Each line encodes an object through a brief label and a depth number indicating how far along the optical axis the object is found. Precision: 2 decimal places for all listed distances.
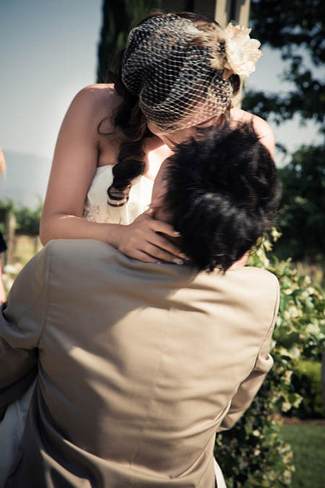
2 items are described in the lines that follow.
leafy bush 3.27
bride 2.00
